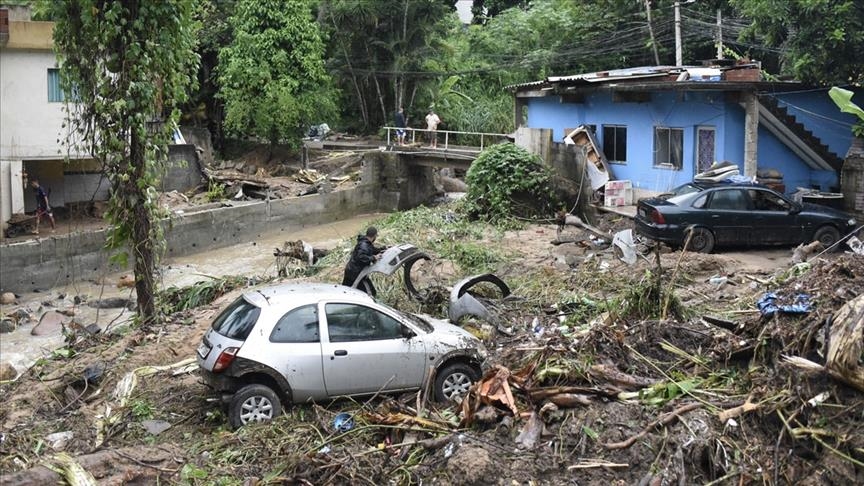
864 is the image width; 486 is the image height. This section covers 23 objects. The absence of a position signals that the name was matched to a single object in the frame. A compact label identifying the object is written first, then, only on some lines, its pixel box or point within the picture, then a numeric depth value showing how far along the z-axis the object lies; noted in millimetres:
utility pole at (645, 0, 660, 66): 32938
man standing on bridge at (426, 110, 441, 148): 35812
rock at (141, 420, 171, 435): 9406
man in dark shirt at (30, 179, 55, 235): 25562
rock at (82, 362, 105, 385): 11008
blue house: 20703
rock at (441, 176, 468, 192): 39219
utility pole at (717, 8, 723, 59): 29564
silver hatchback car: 9180
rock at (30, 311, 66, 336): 19312
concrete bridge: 33250
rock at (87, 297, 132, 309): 21453
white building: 24562
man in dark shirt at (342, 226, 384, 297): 12867
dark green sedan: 17766
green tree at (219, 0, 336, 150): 35438
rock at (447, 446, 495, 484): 7441
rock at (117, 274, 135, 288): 23361
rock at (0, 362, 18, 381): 13439
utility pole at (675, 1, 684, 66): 29422
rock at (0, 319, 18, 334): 19391
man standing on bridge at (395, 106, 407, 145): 36956
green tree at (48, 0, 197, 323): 12555
